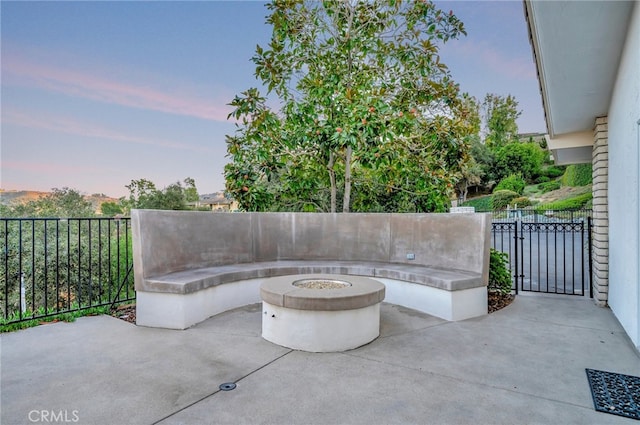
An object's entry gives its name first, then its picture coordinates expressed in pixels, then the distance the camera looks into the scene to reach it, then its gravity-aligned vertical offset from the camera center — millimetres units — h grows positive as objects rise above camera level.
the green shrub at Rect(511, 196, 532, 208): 25031 +631
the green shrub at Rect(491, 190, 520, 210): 26234 +893
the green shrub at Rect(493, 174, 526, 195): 29844 +2305
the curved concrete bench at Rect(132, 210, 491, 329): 3830 -621
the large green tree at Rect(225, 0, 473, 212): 5781 +1863
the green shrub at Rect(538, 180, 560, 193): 29422 +2085
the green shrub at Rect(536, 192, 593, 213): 20719 +513
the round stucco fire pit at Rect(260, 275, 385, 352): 3076 -945
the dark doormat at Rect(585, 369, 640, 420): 2094 -1191
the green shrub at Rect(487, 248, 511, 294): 4906 -889
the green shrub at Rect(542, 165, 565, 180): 32688 +3600
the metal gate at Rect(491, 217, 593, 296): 5328 -1276
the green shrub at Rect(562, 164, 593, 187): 24938 +2601
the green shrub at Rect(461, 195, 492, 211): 28184 +718
